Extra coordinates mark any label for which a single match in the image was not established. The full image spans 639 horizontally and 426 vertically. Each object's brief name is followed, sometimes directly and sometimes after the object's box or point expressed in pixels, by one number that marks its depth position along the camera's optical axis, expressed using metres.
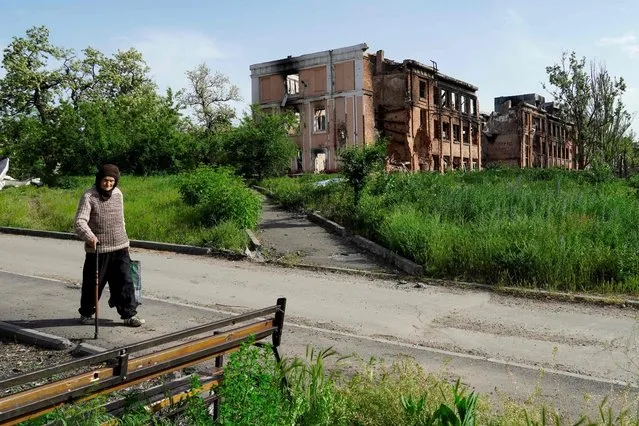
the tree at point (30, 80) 48.28
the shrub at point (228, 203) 15.94
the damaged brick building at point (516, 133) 64.56
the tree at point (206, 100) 59.12
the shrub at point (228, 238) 13.88
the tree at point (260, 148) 29.91
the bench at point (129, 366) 2.60
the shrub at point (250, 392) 3.28
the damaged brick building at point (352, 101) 44.84
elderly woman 7.16
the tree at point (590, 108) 43.84
